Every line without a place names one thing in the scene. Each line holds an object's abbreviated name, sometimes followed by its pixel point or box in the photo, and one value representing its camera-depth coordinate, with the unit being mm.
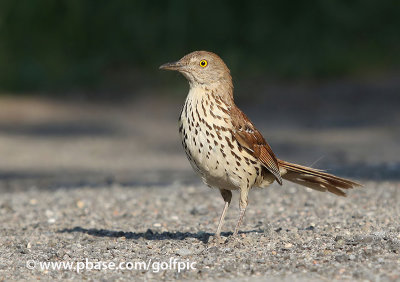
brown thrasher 10469
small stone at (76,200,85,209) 15445
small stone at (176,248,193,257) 10367
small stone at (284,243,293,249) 10492
